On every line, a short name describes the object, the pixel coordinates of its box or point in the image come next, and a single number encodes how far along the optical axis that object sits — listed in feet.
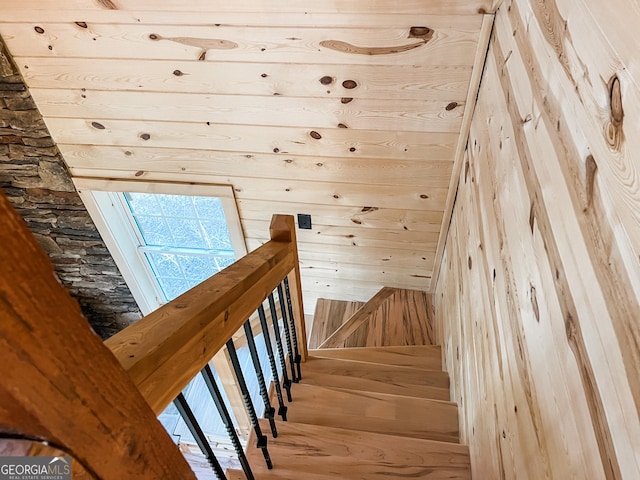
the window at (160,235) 10.23
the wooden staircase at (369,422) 4.90
